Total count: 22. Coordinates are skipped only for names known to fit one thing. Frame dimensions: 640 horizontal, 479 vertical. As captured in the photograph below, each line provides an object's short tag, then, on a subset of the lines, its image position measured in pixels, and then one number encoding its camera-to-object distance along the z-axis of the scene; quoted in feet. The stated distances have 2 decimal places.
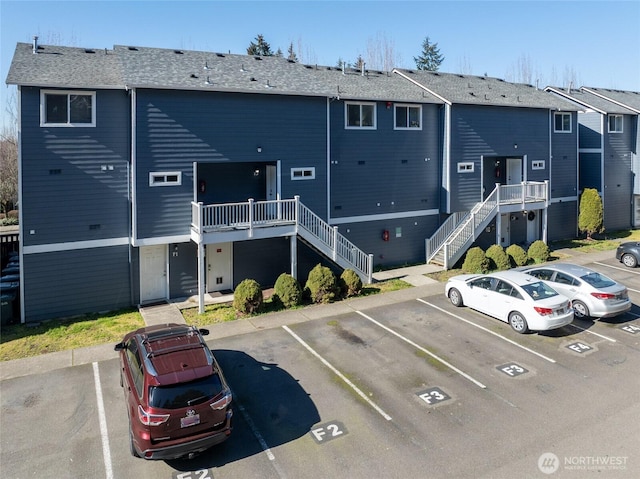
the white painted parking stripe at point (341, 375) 33.22
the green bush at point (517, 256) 73.36
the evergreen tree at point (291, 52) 190.42
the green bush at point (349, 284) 59.31
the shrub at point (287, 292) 55.93
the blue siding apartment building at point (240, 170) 52.80
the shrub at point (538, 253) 75.97
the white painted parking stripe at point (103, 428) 27.66
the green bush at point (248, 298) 52.85
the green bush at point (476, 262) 68.85
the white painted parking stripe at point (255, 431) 28.78
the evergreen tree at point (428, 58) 213.87
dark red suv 26.02
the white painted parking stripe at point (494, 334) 41.79
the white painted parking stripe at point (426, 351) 37.70
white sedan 45.03
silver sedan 48.47
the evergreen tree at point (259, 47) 164.45
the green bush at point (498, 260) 70.95
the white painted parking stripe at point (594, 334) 45.38
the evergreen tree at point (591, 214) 93.15
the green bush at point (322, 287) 57.47
